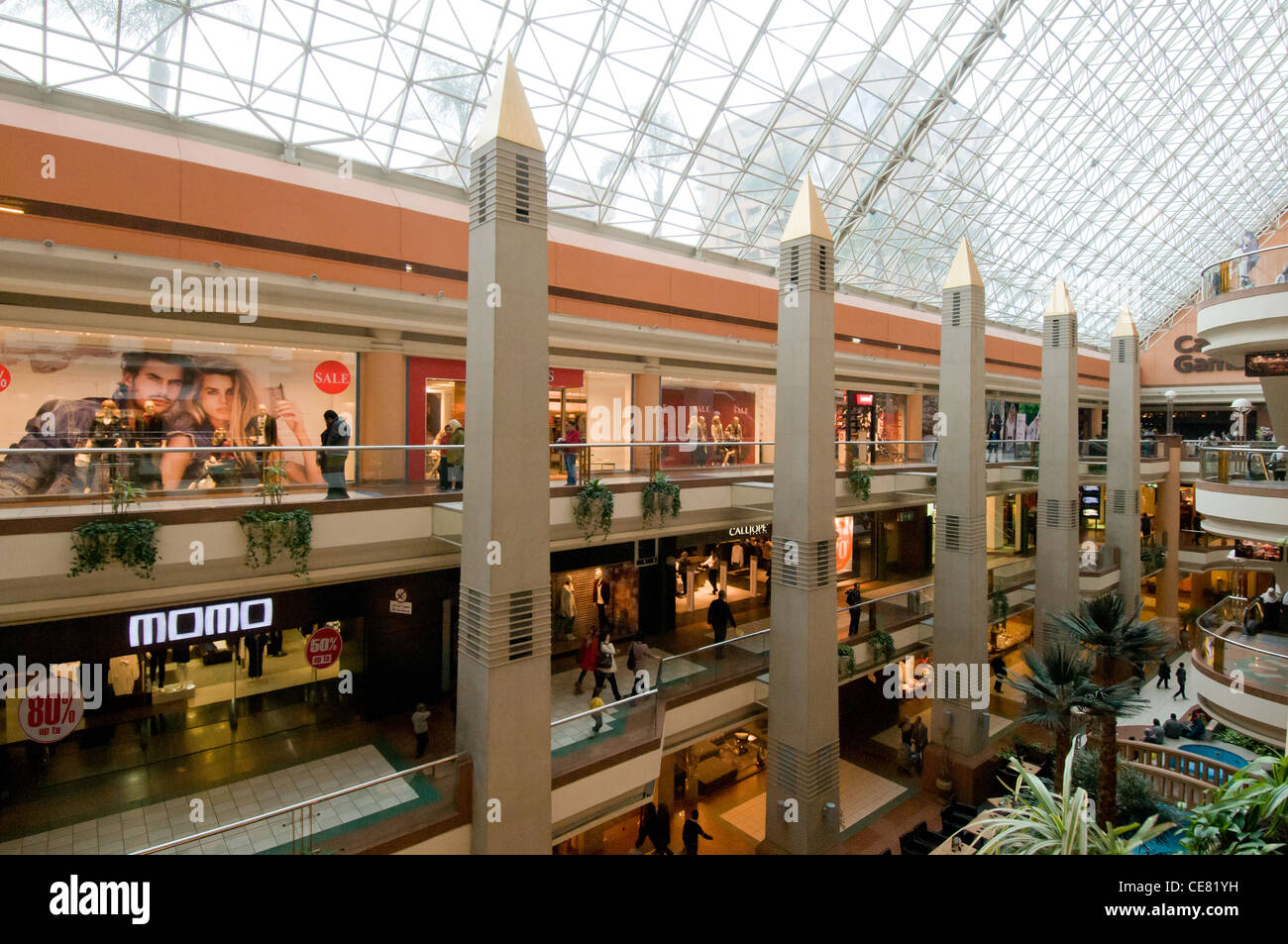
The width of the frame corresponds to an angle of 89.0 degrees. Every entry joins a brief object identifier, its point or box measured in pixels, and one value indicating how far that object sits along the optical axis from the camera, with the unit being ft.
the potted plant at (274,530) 31.12
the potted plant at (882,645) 60.03
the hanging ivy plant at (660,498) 46.09
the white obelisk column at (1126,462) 92.38
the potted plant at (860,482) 63.31
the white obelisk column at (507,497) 30.32
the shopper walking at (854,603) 59.21
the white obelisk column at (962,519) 63.67
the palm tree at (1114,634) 53.88
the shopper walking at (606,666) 42.48
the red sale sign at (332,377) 50.34
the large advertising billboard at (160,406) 28.84
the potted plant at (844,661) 56.03
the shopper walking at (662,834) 46.03
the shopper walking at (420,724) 36.42
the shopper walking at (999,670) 73.97
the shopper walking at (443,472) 38.60
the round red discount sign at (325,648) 43.24
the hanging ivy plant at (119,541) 26.96
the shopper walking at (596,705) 35.88
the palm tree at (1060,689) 46.78
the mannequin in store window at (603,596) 58.70
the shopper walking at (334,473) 34.12
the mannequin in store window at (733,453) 55.98
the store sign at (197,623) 32.55
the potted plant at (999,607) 72.90
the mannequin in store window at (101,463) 27.81
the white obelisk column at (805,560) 47.24
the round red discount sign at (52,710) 34.45
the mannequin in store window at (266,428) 46.96
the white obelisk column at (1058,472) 77.97
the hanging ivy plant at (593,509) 41.75
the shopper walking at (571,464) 42.47
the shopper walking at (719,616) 56.70
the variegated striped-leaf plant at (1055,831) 21.24
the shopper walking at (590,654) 44.52
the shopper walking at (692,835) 46.79
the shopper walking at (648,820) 46.60
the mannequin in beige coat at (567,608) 55.31
